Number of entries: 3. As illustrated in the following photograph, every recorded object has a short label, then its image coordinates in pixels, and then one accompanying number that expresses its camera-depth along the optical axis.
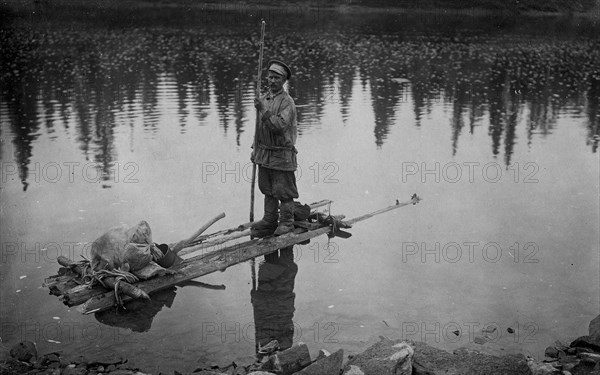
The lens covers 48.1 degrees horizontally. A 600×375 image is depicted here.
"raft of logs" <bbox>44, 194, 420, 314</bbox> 8.16
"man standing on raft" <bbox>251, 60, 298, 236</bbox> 9.77
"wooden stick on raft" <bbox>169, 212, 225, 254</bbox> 9.26
